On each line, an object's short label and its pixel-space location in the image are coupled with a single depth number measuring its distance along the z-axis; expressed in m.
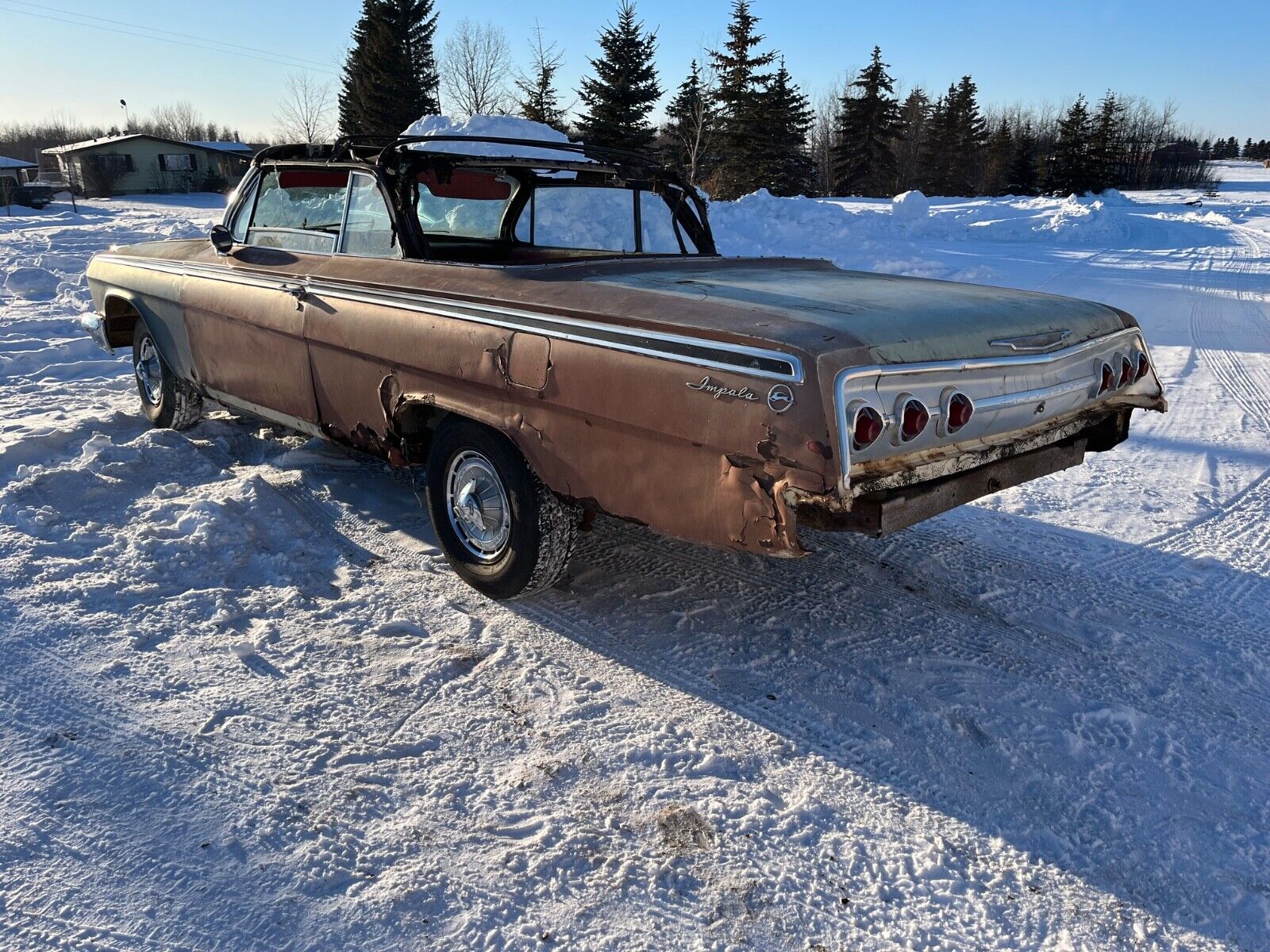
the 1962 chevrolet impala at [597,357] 2.52
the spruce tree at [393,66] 32.81
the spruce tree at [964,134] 48.81
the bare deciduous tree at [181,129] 73.56
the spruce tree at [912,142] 49.54
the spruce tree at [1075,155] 44.06
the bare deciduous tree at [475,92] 32.94
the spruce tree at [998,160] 53.16
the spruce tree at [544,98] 28.05
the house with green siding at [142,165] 44.69
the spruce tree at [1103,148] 44.22
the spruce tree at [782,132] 33.94
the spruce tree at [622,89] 27.08
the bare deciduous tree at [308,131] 37.03
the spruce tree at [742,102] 33.50
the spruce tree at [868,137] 42.12
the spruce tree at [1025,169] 48.72
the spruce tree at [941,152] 48.81
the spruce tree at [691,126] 28.25
